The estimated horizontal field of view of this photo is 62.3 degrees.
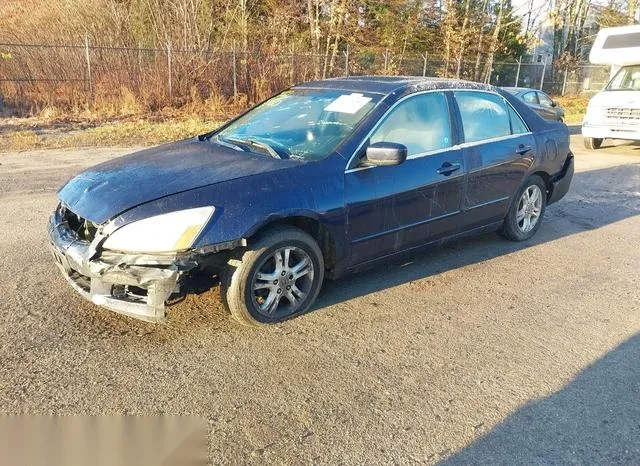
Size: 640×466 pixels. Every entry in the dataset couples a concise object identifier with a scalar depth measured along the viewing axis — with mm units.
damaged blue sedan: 3158
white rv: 12000
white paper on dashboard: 4227
